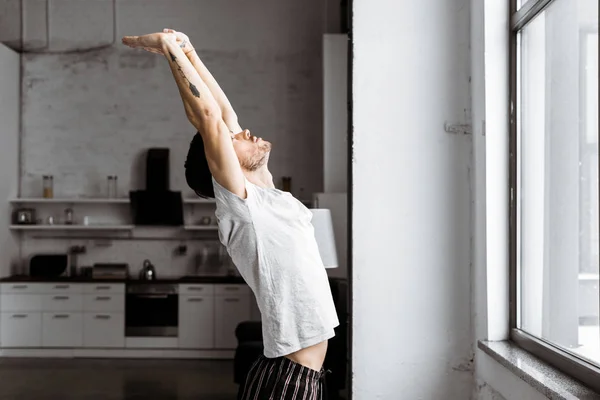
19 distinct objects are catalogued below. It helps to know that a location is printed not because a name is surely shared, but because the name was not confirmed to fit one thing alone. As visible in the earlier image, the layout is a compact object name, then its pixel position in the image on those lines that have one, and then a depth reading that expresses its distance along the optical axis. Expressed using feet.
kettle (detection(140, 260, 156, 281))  25.67
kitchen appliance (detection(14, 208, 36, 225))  26.40
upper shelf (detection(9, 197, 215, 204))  25.93
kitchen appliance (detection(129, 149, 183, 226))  26.00
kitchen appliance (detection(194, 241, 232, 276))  26.76
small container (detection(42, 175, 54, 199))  26.55
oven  24.64
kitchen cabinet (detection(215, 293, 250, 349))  24.54
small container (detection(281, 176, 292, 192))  26.43
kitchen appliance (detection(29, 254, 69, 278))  25.84
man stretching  7.07
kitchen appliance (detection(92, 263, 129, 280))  25.36
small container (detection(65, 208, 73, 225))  26.71
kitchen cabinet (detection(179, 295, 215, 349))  24.63
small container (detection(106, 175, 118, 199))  26.91
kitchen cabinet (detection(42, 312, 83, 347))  24.76
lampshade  11.80
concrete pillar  11.68
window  10.37
